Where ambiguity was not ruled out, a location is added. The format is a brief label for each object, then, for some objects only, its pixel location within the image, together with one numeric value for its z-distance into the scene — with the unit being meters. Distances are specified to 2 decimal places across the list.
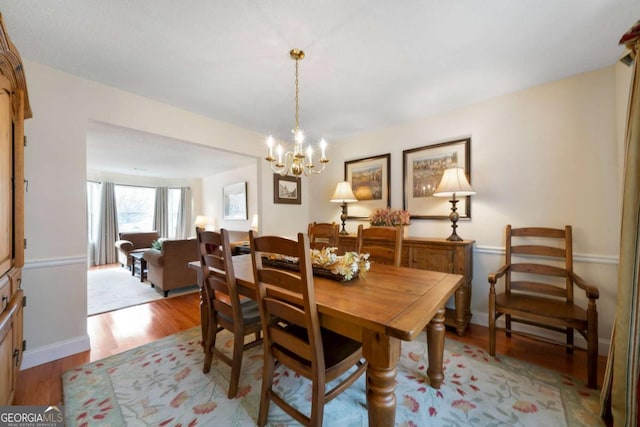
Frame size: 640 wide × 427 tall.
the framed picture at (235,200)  5.49
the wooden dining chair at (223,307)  1.46
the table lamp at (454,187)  2.39
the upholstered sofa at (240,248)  3.69
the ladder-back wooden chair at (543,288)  1.62
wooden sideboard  2.30
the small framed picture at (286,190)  3.84
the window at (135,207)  6.43
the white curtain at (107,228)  5.98
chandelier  1.78
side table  4.28
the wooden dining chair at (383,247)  1.94
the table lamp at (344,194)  3.28
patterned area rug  1.37
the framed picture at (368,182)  3.26
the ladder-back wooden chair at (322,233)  2.27
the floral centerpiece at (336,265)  1.46
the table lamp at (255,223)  3.81
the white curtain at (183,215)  7.16
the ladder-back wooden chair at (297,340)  1.07
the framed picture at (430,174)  2.66
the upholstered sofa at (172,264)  3.47
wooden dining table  0.95
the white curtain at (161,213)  6.89
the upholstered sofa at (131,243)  5.24
